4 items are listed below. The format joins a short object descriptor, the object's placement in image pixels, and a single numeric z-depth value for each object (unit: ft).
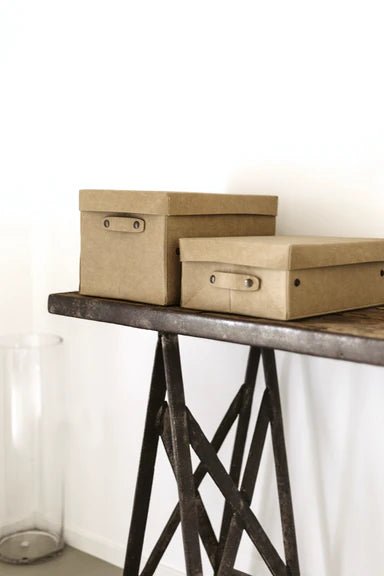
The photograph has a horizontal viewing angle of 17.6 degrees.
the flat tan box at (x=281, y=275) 6.63
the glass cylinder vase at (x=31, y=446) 9.68
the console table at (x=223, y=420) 6.42
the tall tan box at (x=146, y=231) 7.12
